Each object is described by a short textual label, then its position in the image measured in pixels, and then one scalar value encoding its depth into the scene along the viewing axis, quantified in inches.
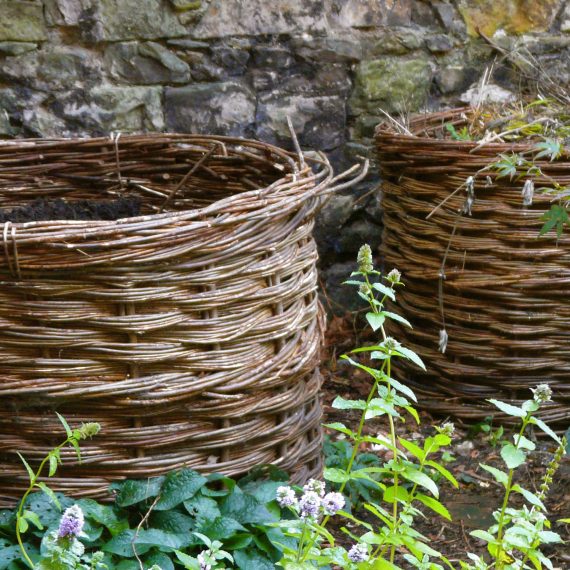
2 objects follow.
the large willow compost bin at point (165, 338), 252.6
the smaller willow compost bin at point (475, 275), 288.3
